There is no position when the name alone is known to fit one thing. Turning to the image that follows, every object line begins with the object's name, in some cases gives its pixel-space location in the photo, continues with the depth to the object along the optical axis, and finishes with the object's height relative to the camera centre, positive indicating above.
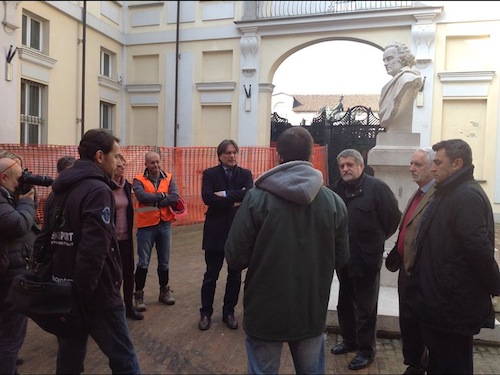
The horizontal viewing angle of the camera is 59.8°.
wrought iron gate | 14.05 +0.94
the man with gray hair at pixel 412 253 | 3.24 -0.70
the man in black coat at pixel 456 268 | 2.52 -0.61
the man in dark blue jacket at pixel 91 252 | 2.41 -0.57
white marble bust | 5.03 +0.85
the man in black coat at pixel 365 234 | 3.65 -0.62
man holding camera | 2.89 -0.66
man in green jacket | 2.29 -0.53
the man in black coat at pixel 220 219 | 4.42 -0.65
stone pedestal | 4.88 -0.03
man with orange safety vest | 4.88 -0.69
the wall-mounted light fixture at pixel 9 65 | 10.41 +2.02
